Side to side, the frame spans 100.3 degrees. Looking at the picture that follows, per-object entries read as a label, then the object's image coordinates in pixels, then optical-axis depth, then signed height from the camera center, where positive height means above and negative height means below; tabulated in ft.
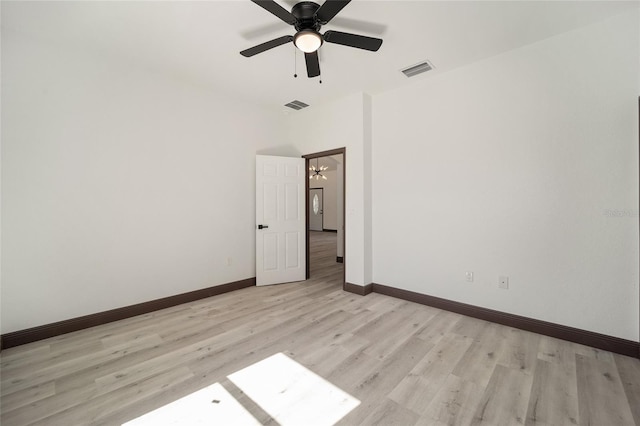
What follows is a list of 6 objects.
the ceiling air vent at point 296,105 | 14.42 +6.01
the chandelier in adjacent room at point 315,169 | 35.35 +6.22
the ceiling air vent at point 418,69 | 10.35 +5.80
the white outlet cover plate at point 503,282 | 9.56 -2.47
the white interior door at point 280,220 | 14.46 -0.31
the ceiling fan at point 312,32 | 6.63 +4.89
